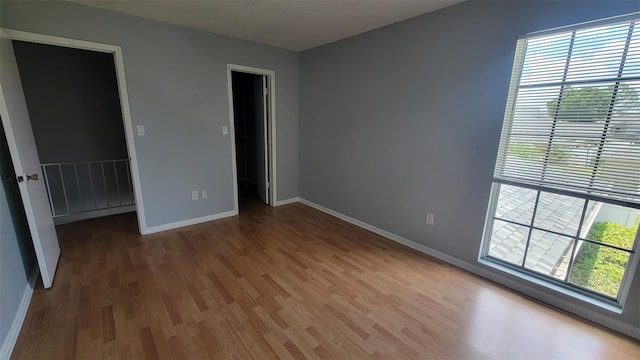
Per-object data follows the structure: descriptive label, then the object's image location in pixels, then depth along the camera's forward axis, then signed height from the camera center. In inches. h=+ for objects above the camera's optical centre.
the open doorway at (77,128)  128.3 -2.5
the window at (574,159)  66.8 -6.8
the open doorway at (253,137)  160.6 -6.9
